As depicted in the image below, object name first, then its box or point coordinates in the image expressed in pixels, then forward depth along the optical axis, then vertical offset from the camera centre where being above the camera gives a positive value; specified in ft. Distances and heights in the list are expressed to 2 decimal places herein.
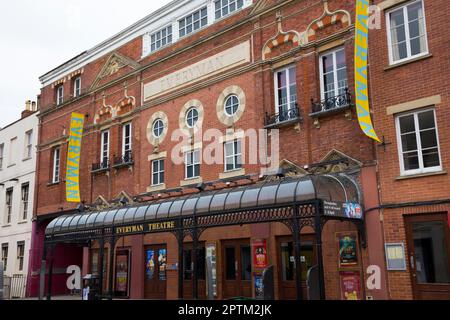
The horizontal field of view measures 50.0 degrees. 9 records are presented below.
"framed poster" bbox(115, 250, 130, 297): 66.90 +0.14
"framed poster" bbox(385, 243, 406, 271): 40.01 +0.89
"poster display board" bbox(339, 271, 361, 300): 42.88 -1.44
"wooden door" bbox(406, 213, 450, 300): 37.81 +0.95
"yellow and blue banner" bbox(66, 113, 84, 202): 75.41 +18.50
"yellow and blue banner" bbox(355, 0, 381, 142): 41.70 +17.55
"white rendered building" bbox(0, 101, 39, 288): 87.15 +16.19
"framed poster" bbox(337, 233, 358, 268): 43.60 +1.71
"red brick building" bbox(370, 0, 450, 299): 38.70 +10.46
